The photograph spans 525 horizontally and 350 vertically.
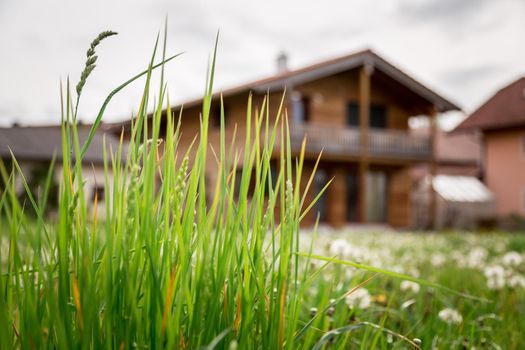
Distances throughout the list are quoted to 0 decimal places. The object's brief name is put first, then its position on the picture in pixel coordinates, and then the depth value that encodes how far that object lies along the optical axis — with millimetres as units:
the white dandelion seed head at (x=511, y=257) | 3910
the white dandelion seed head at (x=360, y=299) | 2133
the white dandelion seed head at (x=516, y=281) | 3383
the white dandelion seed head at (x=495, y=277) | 3361
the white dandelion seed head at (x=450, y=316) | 2354
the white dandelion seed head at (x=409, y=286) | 2992
